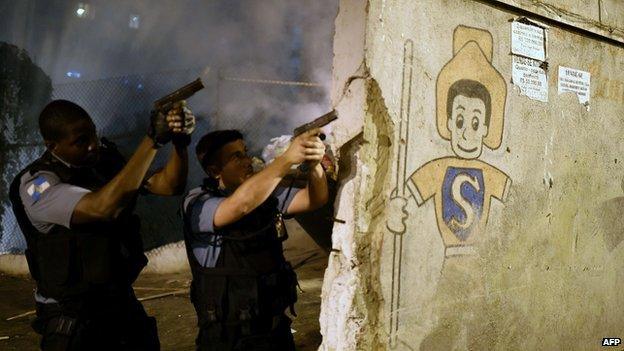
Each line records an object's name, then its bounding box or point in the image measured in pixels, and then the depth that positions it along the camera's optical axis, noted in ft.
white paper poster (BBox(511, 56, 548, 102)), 9.11
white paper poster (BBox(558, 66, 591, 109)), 9.88
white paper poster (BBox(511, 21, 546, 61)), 9.01
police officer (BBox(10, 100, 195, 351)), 6.35
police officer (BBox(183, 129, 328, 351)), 6.96
